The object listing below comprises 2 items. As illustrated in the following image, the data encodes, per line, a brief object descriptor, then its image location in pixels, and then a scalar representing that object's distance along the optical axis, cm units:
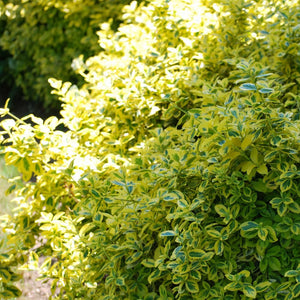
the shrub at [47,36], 450
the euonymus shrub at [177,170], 220
